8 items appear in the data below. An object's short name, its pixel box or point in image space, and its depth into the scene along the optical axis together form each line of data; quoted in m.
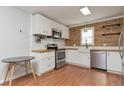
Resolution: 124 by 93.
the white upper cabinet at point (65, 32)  4.40
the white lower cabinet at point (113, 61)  2.84
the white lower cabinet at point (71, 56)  4.10
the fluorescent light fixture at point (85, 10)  2.44
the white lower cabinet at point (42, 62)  2.72
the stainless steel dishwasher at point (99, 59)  3.17
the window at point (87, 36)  4.16
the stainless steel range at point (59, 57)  3.45
